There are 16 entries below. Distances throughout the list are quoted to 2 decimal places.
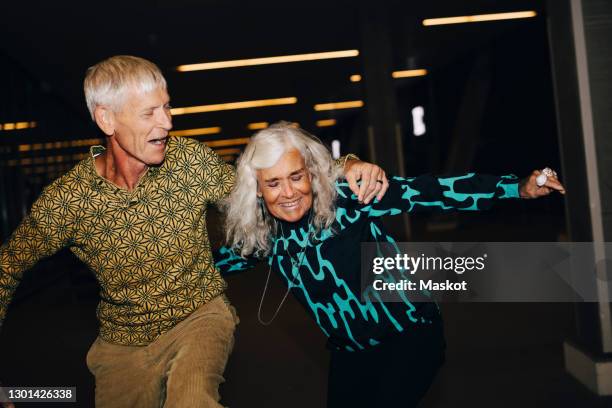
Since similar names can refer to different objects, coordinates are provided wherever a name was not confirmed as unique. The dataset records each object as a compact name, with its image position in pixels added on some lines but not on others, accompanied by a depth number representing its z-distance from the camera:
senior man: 2.14
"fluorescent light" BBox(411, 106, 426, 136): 18.95
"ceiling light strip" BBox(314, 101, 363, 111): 21.06
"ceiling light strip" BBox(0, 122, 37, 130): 11.16
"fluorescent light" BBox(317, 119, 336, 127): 26.41
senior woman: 2.23
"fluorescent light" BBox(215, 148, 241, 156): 33.07
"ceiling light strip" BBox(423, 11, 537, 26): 11.94
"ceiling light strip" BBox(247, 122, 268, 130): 23.77
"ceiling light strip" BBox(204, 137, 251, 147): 27.90
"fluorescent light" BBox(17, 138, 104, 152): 12.53
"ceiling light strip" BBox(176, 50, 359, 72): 13.45
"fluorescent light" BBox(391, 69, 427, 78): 18.29
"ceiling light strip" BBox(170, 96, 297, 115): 18.66
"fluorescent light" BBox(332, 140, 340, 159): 27.58
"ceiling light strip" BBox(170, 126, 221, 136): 23.64
